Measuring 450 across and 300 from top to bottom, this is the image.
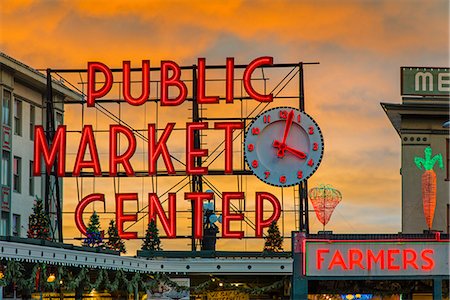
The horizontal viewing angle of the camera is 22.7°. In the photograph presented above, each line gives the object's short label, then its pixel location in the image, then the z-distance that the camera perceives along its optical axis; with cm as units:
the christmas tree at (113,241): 7383
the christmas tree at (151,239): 6912
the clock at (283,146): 6394
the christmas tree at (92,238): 6506
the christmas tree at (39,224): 6363
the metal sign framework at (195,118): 6488
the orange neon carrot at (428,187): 6025
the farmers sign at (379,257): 5406
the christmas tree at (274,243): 7156
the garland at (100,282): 4191
